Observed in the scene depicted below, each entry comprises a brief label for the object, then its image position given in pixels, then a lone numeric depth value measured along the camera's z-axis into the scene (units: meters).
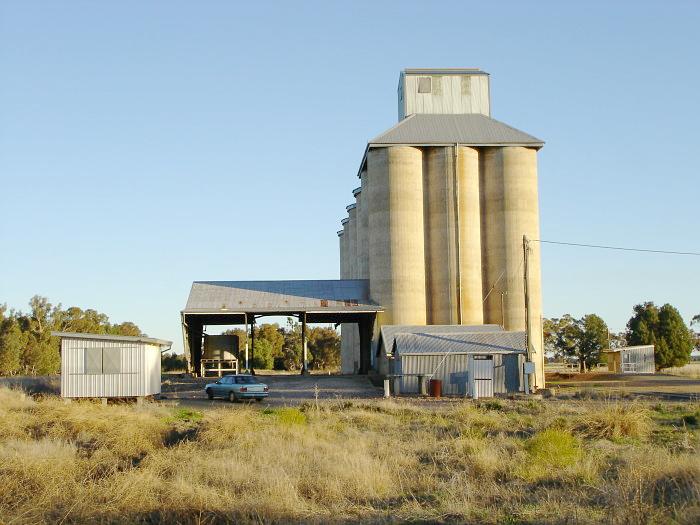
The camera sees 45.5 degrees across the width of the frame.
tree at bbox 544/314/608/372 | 97.81
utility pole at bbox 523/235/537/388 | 42.03
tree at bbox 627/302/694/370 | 89.19
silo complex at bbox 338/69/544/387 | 59.53
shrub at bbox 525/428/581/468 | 17.09
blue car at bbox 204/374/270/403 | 39.88
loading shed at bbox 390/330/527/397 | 45.31
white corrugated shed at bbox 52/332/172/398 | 38.28
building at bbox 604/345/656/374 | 80.88
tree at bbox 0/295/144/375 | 82.50
